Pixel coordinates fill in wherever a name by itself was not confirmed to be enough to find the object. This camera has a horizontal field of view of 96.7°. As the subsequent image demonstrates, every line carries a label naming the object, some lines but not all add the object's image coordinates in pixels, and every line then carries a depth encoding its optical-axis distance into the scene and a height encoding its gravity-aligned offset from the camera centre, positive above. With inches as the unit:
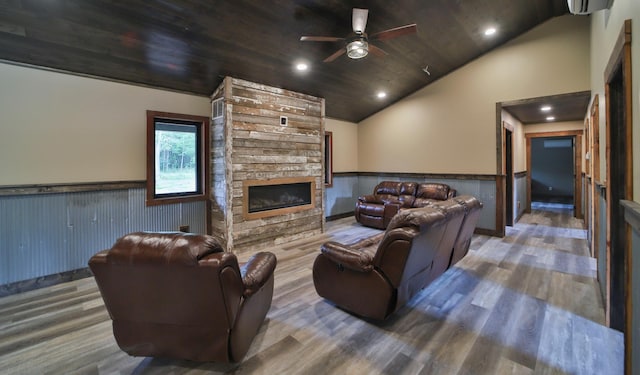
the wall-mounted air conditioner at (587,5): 88.2 +56.9
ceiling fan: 121.2 +67.5
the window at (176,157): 153.0 +17.8
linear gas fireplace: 174.4 -5.9
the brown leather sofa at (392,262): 83.8 -24.7
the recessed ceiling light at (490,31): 177.0 +97.6
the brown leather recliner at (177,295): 60.5 -24.8
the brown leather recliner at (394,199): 222.5 -10.5
